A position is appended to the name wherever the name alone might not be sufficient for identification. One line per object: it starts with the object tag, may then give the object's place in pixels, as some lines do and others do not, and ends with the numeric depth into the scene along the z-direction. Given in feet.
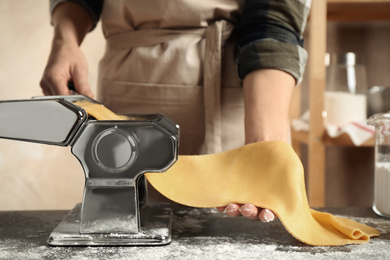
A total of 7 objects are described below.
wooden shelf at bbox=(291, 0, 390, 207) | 4.59
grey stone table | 1.74
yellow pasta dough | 1.90
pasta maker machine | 1.81
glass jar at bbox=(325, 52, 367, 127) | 4.78
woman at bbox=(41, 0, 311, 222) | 2.78
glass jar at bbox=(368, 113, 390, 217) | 2.35
